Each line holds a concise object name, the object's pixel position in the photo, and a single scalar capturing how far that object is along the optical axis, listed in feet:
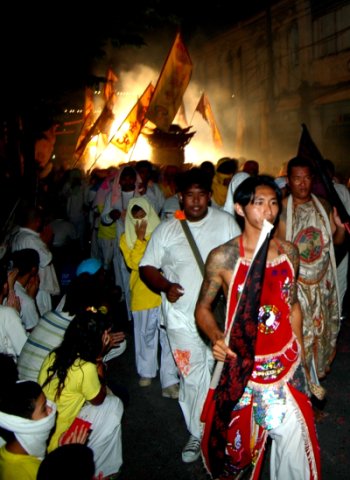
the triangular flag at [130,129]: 37.91
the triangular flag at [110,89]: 48.31
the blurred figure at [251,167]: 28.35
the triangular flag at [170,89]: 32.24
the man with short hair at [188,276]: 13.83
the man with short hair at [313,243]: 15.12
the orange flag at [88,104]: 51.01
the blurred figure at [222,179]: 27.96
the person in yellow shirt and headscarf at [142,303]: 18.43
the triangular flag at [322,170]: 11.07
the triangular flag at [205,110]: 53.49
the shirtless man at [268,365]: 9.90
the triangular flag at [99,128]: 42.82
